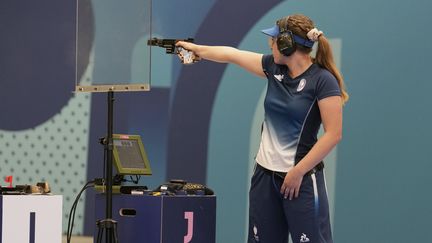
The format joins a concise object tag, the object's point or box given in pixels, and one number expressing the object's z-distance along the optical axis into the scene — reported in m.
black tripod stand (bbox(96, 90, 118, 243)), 7.00
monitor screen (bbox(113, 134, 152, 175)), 7.82
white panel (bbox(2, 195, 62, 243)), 7.29
